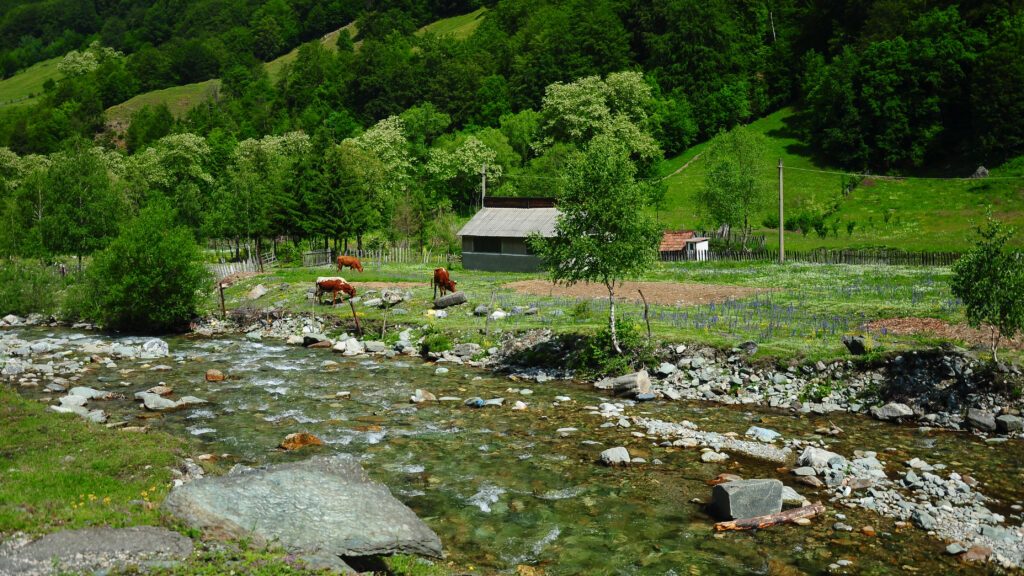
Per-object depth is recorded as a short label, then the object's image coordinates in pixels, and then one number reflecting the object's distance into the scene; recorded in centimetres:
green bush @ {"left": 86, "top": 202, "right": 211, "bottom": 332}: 3881
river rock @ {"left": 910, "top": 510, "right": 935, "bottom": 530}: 1378
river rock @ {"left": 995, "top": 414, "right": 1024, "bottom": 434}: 1980
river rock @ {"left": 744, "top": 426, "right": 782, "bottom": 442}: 1961
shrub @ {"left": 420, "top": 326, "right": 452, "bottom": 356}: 3312
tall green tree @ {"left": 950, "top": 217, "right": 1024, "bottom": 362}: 2141
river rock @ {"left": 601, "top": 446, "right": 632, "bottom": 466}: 1770
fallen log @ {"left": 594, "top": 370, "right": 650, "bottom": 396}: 2498
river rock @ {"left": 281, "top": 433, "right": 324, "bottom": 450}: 1893
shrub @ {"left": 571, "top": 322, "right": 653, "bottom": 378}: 2734
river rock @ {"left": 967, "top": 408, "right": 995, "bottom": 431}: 2015
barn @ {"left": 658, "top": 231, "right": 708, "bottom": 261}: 6356
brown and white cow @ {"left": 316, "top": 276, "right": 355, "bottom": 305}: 4362
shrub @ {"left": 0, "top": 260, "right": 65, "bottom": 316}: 4550
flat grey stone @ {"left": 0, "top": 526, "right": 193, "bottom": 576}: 896
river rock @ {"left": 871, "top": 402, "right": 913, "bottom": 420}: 2153
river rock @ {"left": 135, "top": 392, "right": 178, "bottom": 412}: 2278
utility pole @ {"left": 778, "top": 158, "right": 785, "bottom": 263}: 5481
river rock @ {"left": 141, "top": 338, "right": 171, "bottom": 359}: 3262
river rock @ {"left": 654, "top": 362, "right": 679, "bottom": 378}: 2645
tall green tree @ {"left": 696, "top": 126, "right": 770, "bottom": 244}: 6762
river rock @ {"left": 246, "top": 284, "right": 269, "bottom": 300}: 4803
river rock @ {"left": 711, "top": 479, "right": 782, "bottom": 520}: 1409
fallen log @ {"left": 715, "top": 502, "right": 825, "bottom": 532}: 1383
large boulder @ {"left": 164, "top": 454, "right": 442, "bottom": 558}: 1047
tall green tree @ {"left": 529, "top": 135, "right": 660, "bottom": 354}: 2834
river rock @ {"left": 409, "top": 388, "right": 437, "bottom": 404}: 2451
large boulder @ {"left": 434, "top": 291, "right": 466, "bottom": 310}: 3981
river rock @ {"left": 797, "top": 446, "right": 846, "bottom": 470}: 1709
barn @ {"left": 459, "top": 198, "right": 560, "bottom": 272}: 5900
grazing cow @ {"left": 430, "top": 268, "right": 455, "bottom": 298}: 4250
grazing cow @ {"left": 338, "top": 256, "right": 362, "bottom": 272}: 5796
